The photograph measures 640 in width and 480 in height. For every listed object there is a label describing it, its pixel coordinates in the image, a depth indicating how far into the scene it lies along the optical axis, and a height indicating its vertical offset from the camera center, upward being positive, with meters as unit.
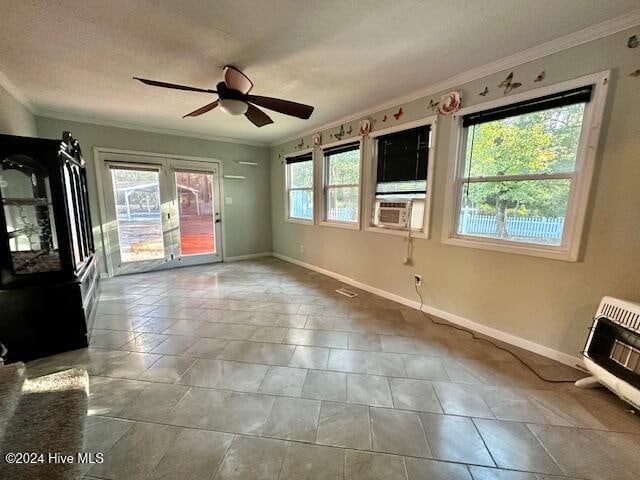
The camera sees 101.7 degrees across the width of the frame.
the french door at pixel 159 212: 4.24 -0.20
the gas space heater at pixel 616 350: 1.58 -0.92
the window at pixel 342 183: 3.84 +0.32
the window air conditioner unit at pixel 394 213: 3.16 -0.10
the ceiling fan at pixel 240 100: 2.29 +0.90
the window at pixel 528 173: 1.99 +0.30
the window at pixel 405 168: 2.98 +0.45
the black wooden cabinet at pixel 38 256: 2.06 -0.49
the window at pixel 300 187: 4.75 +0.31
